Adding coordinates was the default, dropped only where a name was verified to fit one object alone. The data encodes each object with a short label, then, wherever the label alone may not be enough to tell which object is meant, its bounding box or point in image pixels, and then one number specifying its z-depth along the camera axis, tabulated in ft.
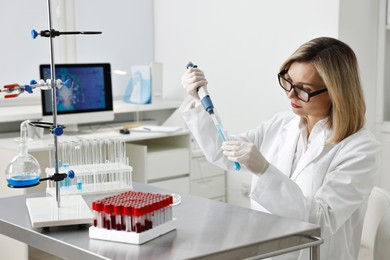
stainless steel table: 4.26
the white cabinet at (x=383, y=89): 11.62
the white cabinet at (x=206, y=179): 12.23
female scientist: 5.30
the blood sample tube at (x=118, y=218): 4.42
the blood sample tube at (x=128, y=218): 4.38
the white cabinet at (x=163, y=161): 11.21
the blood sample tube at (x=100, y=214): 4.50
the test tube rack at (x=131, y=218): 4.38
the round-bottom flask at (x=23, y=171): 5.05
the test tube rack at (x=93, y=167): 6.08
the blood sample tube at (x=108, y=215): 4.45
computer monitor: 10.80
